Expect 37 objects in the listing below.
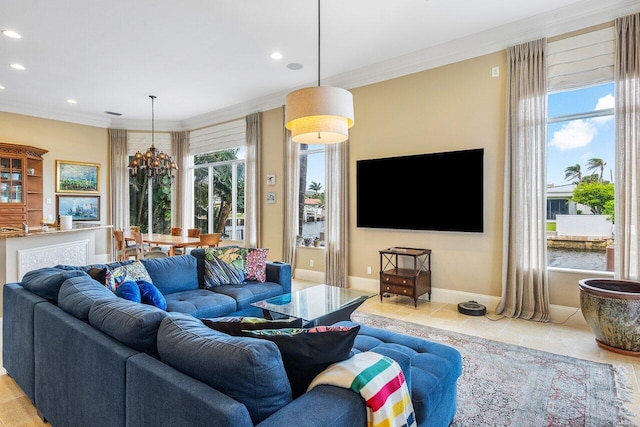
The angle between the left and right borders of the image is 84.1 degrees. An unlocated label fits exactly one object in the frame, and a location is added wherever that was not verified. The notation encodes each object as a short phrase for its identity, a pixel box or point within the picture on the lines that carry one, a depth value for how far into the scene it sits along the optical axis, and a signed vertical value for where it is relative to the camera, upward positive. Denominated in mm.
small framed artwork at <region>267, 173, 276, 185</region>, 6820 +617
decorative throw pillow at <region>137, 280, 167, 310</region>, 2779 -675
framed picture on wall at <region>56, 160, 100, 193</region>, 7590 +754
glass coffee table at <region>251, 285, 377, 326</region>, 2883 -835
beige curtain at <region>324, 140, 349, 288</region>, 5691 -78
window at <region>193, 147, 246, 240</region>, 7754 +429
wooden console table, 4559 -843
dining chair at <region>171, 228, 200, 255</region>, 6945 -459
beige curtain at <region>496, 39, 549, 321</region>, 3996 +251
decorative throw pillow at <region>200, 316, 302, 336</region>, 1578 -518
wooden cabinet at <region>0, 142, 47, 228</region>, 6578 +502
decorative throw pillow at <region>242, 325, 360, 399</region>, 1398 -552
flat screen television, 4488 +255
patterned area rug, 2211 -1288
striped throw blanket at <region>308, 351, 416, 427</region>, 1286 -657
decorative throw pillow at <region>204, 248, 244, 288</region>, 3891 -654
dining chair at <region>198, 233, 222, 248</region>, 5957 -501
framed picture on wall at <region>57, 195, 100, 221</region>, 7645 +87
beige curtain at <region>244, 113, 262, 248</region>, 7016 +583
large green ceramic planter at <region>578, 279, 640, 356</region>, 3029 -942
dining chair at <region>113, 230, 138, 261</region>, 6406 -696
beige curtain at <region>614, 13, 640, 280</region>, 3506 +639
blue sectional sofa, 1177 -657
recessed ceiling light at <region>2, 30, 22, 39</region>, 4203 +2131
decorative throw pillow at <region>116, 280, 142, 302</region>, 2559 -593
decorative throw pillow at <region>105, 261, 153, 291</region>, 2834 -544
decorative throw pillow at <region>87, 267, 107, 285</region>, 2785 -501
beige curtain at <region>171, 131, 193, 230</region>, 8672 +809
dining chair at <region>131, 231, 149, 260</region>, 6105 -630
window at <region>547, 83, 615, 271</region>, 3846 +368
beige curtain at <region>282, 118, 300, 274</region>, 6453 +317
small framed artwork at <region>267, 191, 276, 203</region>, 6828 +260
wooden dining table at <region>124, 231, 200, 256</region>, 5848 -509
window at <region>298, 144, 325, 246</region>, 6305 +259
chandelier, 6430 +866
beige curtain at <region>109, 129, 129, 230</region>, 8367 +809
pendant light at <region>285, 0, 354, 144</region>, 2773 +777
